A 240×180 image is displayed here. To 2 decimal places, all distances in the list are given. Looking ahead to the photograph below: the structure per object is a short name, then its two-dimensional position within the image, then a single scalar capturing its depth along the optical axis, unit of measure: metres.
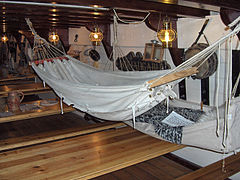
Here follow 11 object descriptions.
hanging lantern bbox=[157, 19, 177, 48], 2.34
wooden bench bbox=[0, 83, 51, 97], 3.43
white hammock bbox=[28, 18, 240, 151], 1.69
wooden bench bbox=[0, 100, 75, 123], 2.61
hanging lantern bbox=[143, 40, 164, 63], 3.14
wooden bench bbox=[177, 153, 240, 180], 1.73
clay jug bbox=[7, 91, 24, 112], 2.79
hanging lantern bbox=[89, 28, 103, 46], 3.35
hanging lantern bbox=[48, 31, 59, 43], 3.89
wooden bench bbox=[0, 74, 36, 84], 4.77
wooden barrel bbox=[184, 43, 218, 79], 2.39
